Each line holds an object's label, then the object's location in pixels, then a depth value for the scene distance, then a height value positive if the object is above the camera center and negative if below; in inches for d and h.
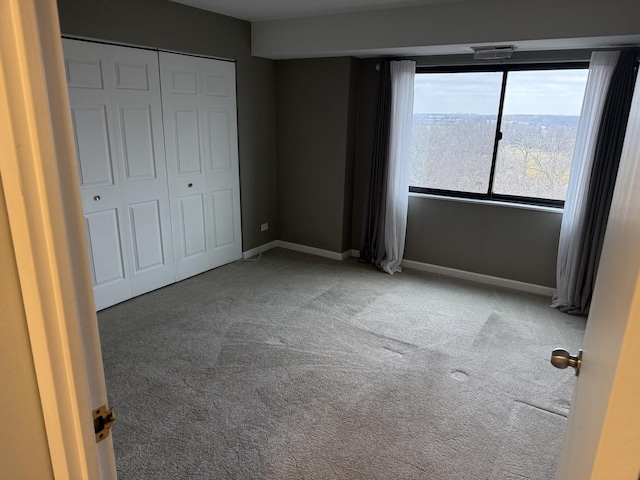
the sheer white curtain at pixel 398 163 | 162.4 -11.2
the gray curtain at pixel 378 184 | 167.8 -20.1
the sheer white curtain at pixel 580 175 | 129.5 -11.3
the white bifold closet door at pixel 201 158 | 148.6 -10.4
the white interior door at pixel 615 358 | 22.6 -13.4
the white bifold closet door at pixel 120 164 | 123.3 -11.1
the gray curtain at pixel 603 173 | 126.8 -10.3
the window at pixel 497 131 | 145.6 +1.9
